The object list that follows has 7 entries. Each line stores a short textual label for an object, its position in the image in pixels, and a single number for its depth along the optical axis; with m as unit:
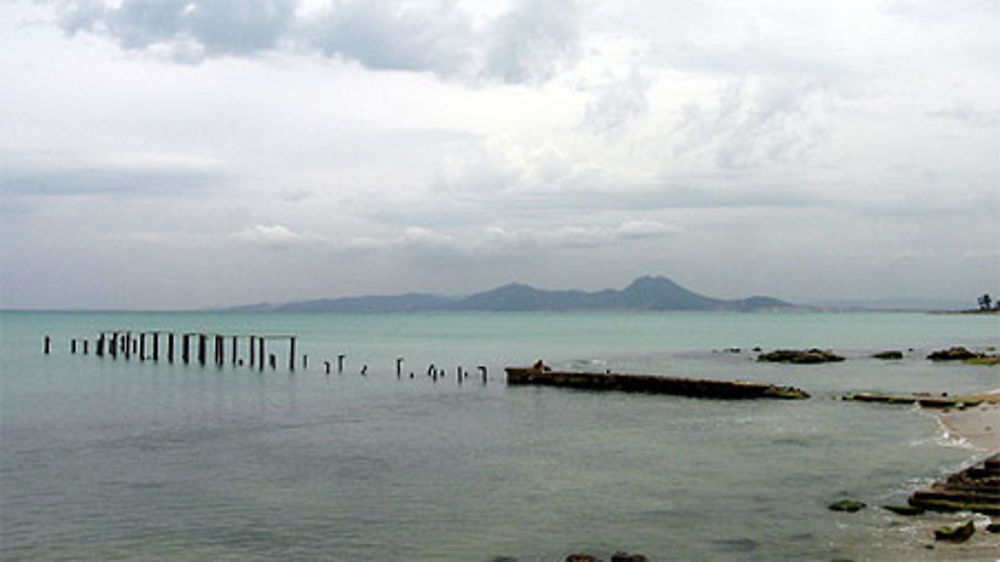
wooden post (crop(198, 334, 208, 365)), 86.25
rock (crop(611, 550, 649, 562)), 19.19
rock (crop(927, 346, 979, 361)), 86.12
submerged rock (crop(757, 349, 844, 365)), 85.75
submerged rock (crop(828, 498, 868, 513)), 24.12
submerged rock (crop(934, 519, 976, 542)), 20.22
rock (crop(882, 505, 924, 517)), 23.45
